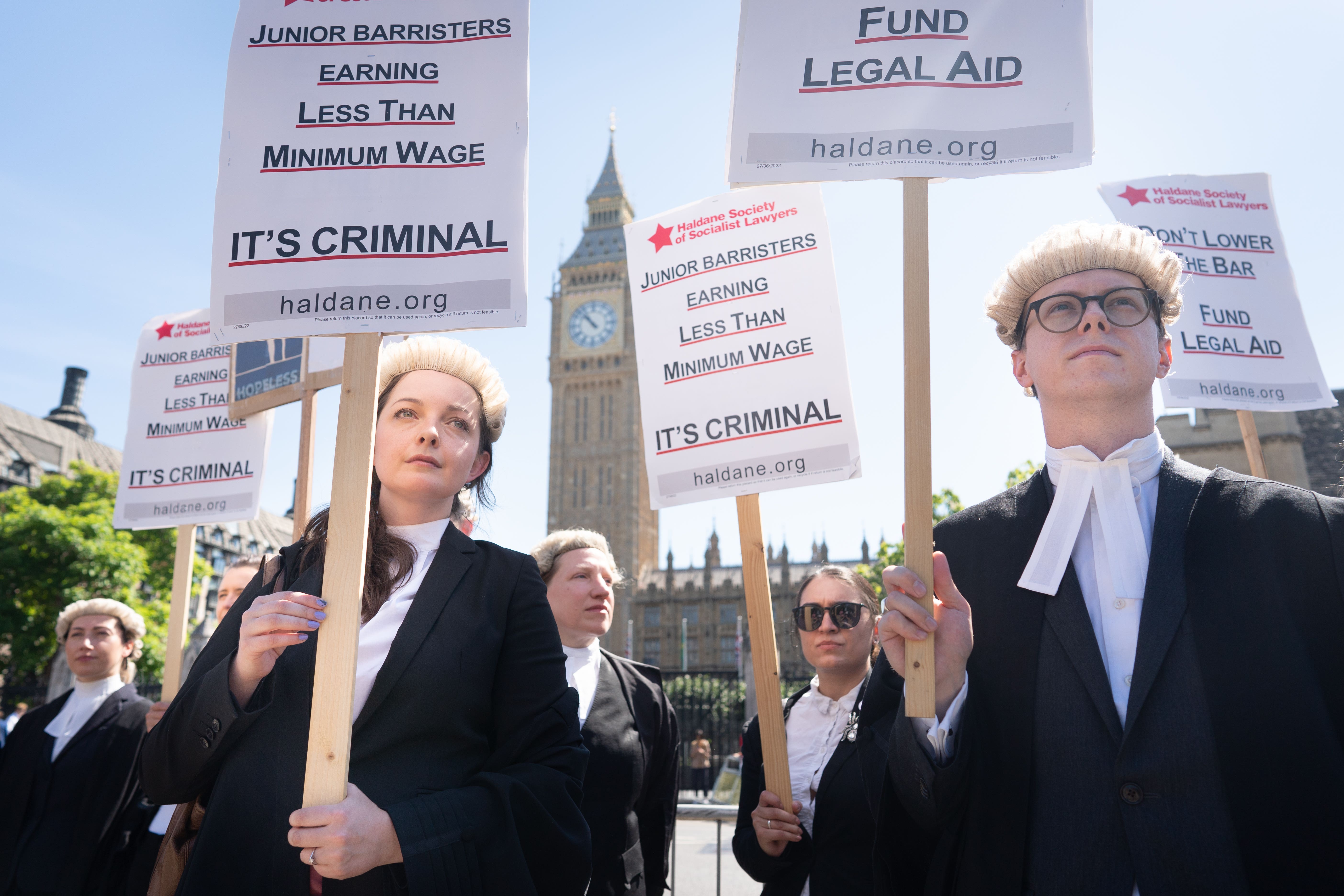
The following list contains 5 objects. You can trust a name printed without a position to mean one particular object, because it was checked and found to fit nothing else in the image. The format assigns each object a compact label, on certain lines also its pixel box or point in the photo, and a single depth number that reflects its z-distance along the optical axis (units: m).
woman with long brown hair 1.61
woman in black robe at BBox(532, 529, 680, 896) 3.16
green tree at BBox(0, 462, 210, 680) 25.50
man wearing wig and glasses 1.51
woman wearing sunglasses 2.76
